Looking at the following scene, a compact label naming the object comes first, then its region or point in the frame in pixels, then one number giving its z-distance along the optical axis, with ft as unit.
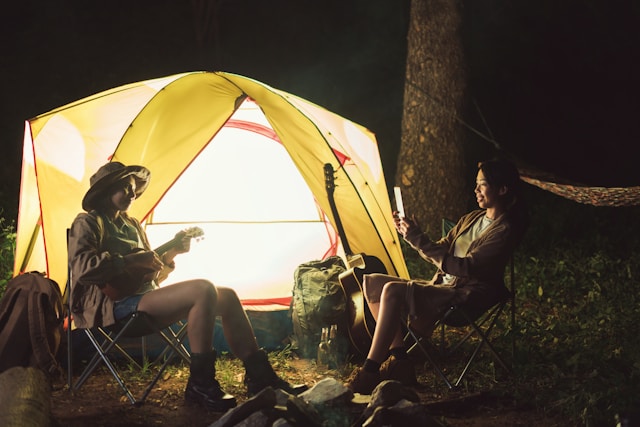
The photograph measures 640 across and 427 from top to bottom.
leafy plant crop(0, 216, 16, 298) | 18.45
